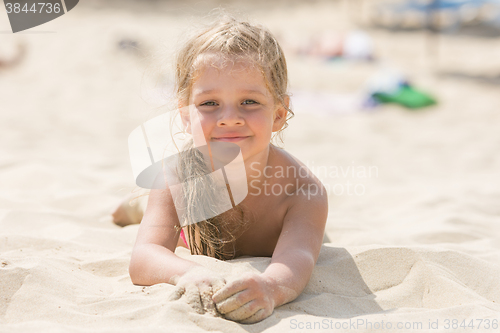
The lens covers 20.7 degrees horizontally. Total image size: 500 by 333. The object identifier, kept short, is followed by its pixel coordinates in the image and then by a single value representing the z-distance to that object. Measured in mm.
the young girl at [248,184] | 1526
